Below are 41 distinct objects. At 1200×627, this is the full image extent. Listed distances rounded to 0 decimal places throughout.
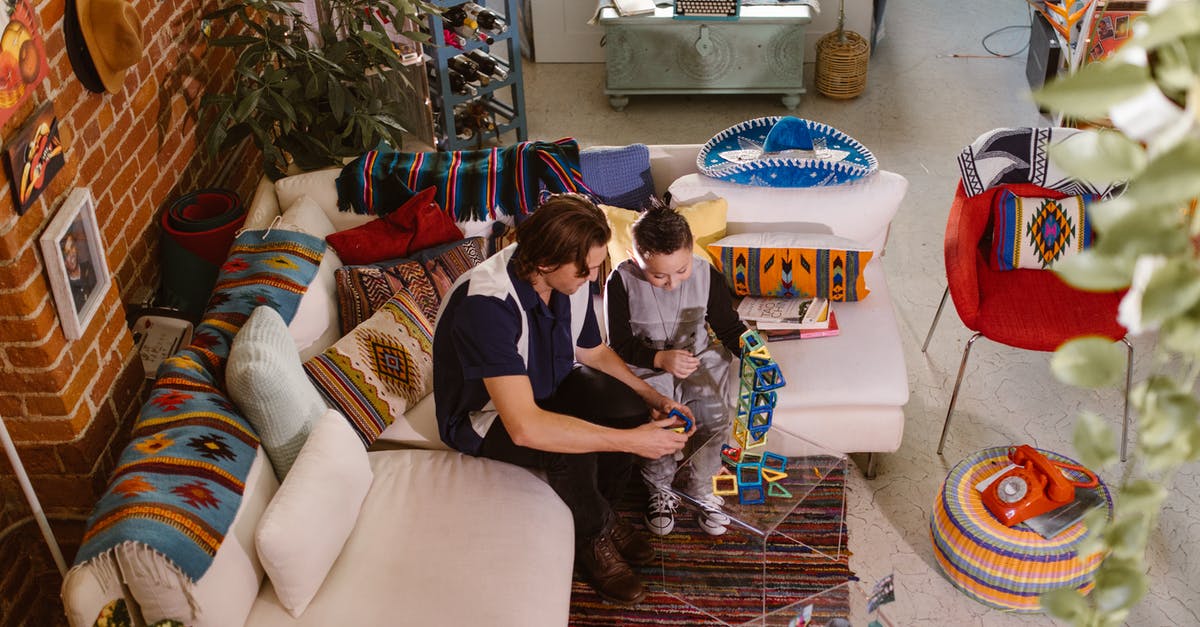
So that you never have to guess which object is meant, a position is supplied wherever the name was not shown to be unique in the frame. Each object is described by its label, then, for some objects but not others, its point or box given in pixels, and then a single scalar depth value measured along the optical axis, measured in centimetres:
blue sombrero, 344
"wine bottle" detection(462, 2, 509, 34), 494
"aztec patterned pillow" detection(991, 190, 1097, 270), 335
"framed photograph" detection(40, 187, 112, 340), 235
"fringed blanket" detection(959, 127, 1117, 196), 342
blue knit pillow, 356
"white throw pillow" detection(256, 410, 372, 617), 227
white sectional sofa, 223
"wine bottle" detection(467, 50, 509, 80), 510
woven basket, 545
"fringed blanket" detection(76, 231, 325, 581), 212
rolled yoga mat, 324
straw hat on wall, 265
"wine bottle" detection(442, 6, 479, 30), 487
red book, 323
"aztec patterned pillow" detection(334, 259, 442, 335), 318
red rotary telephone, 277
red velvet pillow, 337
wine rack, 487
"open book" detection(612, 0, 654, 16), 530
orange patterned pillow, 327
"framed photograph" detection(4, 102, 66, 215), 220
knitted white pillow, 251
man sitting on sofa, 245
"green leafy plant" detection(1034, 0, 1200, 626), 49
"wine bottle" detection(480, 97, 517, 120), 534
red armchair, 317
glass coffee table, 280
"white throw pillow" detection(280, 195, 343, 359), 305
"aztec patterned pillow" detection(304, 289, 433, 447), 287
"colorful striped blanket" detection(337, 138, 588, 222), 350
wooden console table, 530
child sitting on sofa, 296
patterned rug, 287
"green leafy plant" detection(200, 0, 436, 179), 352
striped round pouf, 271
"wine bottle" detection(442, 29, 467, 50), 485
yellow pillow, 333
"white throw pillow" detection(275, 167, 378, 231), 352
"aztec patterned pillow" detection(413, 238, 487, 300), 330
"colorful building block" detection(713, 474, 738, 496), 279
